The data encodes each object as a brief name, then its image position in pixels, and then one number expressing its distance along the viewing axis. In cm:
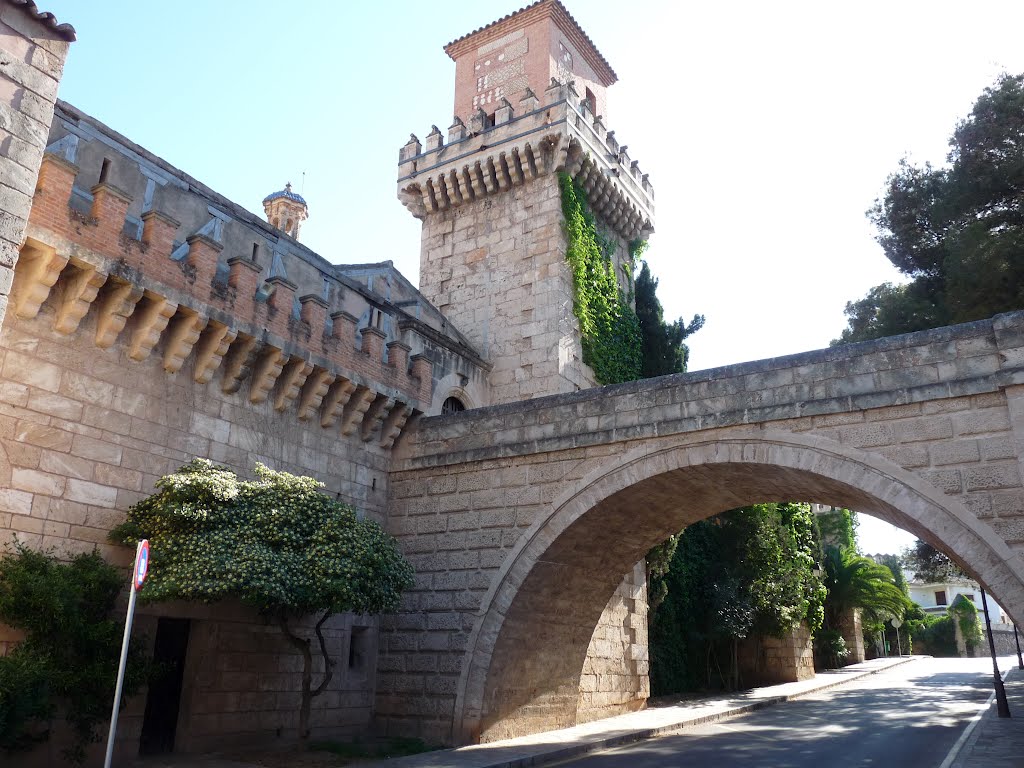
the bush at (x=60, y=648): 721
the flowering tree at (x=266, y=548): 841
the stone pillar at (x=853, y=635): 3031
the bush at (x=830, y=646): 2798
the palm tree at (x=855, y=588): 2747
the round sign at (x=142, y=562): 608
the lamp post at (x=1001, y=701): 1412
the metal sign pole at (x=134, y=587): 573
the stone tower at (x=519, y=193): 1639
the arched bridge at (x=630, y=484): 855
